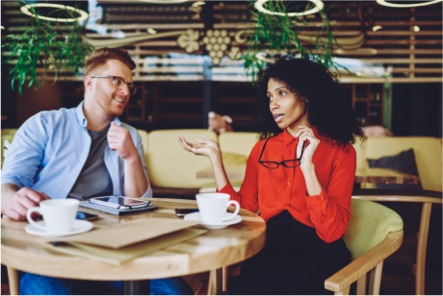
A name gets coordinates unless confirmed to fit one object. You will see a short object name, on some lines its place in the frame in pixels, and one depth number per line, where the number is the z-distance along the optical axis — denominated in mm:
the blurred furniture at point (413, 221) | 2436
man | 1730
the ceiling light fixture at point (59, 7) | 4094
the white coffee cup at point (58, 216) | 1114
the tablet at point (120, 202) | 1475
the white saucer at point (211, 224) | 1281
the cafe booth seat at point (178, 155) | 4625
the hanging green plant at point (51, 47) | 4355
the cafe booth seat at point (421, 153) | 4391
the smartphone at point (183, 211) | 1414
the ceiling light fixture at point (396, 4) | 4306
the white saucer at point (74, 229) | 1144
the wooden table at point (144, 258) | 997
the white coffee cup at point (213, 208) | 1271
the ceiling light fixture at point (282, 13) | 3806
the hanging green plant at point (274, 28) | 3928
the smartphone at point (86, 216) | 1323
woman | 1576
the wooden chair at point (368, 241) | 1232
